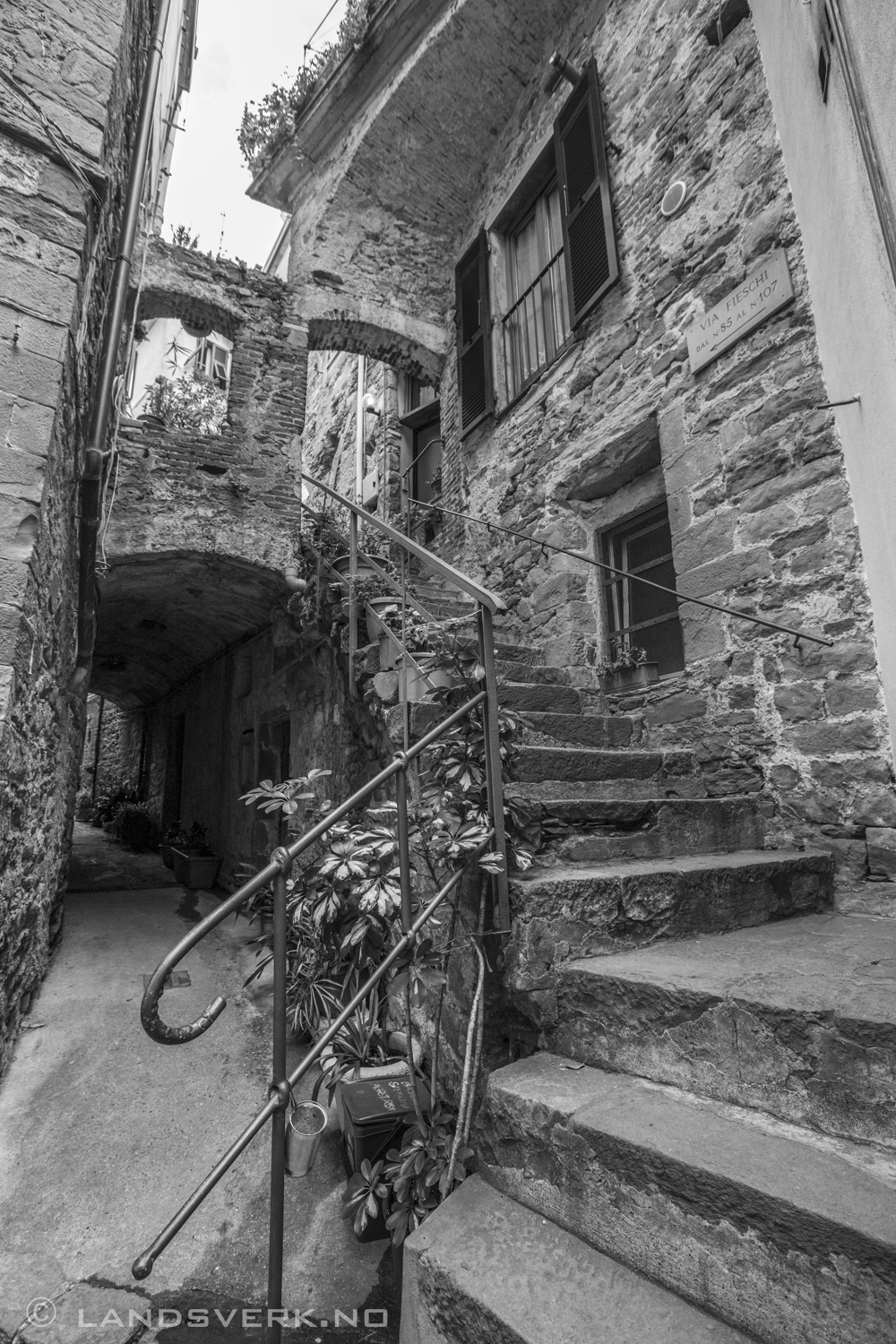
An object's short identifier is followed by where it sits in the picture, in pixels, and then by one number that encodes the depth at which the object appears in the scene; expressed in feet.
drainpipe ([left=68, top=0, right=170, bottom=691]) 12.66
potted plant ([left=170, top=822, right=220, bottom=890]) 23.00
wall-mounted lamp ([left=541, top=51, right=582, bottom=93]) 17.35
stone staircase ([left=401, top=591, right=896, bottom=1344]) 4.00
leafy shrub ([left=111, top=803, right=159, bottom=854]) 32.04
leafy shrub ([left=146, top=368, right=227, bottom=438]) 20.25
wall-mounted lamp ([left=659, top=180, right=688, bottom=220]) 13.65
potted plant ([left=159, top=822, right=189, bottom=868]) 25.81
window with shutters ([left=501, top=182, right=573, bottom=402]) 18.27
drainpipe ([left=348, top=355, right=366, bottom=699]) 32.89
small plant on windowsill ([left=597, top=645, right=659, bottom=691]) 14.05
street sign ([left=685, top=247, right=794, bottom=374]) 11.18
